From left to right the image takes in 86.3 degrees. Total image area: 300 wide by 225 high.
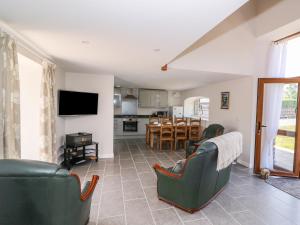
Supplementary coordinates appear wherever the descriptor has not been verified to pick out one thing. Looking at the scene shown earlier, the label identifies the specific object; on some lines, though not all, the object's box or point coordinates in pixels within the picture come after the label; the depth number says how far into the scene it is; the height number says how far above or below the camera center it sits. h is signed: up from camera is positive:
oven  6.88 -0.87
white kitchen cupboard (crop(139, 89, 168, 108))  7.26 +0.33
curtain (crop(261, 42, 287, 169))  3.36 +0.29
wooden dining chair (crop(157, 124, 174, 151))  5.09 -0.89
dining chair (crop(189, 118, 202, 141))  5.30 -0.77
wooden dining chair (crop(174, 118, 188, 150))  5.22 -0.79
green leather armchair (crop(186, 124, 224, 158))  3.92 -0.71
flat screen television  3.37 +0.02
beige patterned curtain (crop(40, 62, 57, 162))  2.63 -0.18
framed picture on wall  4.42 +0.19
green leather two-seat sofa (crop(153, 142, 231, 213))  1.98 -1.00
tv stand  3.45 -1.21
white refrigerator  7.30 -0.24
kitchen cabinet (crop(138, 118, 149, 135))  7.10 -0.92
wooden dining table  5.19 -0.78
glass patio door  3.28 -0.40
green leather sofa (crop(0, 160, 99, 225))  1.08 -0.63
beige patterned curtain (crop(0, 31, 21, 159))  1.59 +0.03
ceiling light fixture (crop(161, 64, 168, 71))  3.25 +0.79
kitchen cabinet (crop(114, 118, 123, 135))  6.73 -0.90
